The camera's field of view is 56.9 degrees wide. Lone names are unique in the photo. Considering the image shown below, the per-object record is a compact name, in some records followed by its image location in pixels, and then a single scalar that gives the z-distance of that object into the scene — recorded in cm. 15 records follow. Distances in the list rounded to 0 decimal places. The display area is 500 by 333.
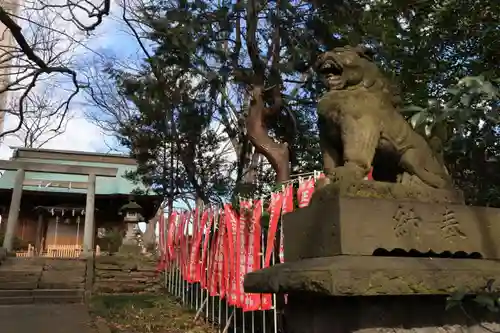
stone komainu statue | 268
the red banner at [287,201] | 547
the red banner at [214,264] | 750
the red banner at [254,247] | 582
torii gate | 1802
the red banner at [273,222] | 554
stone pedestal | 218
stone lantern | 1825
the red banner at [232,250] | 646
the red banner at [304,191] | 550
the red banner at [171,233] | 1096
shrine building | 2295
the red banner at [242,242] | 625
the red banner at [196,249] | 863
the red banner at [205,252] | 823
